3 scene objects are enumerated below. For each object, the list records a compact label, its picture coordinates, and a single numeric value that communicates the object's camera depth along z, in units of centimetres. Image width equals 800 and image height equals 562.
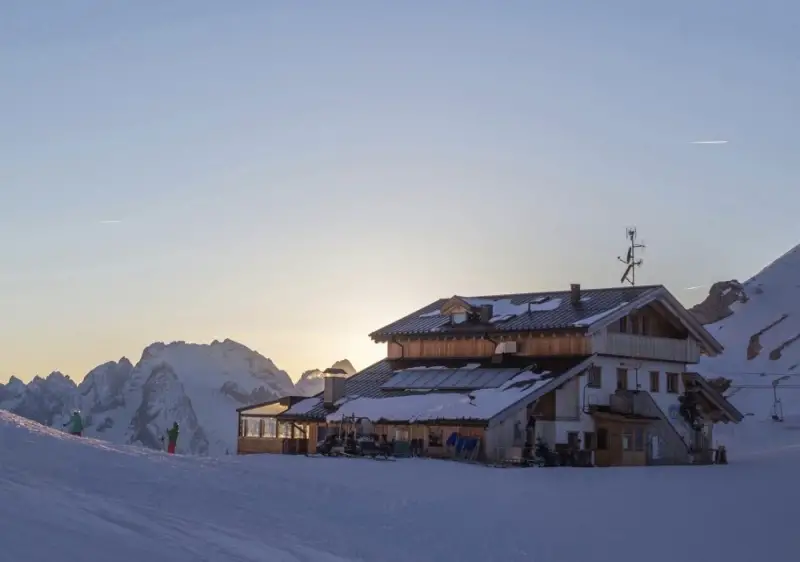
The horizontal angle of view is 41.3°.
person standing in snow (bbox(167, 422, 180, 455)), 3837
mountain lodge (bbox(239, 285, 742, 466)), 4228
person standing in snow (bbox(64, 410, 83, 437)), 3794
